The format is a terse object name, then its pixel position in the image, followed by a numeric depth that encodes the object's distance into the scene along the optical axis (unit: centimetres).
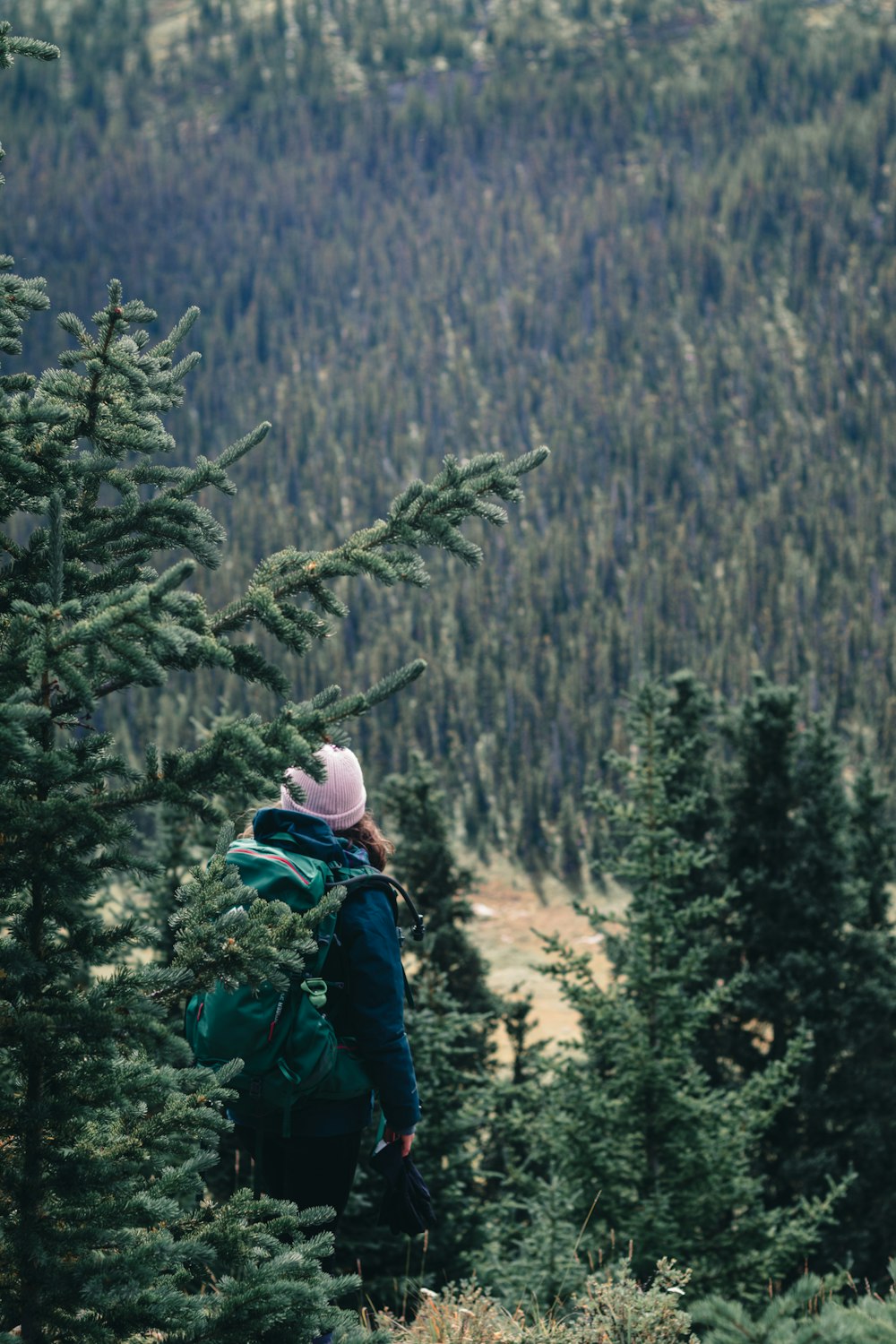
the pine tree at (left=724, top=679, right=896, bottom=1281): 3044
